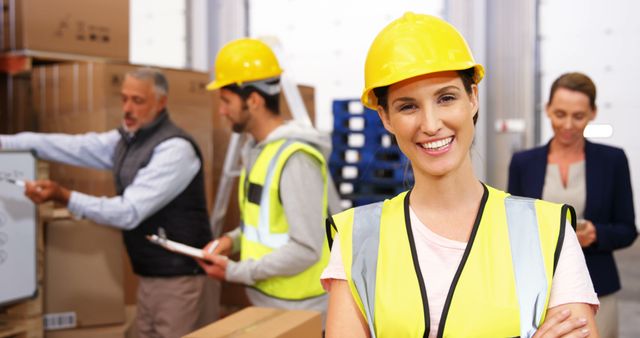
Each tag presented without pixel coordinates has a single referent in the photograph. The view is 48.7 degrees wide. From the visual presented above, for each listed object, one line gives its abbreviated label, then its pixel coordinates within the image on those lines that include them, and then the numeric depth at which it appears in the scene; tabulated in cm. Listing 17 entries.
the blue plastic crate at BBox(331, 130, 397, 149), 549
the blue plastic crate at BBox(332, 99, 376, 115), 573
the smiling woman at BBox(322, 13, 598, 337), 133
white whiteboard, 293
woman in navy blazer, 274
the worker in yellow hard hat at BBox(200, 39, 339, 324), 262
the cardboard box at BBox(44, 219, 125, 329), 331
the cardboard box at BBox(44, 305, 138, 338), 333
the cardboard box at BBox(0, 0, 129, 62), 393
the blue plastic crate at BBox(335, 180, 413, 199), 533
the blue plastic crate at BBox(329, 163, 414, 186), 527
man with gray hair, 316
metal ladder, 430
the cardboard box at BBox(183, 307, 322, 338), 204
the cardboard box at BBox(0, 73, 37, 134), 418
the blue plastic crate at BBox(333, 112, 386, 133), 545
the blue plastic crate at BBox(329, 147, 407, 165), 540
